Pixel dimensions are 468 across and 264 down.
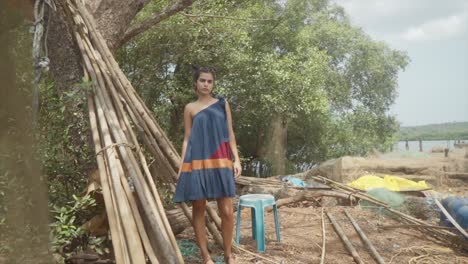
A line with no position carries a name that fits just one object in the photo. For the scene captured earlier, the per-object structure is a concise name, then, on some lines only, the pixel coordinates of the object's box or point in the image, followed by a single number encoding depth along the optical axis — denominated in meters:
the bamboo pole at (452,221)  3.69
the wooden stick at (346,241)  3.20
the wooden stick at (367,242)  3.24
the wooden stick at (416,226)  3.81
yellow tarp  6.27
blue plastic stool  3.10
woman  2.23
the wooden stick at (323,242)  3.08
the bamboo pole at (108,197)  1.86
